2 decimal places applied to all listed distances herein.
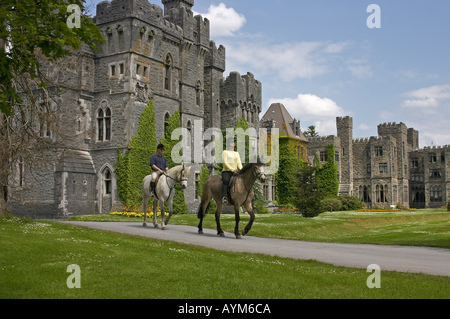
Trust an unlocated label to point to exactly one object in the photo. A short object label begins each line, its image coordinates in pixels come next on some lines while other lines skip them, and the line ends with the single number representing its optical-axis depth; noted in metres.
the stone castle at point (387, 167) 77.31
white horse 17.28
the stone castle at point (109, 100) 32.28
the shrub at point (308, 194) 29.19
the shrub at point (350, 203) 52.38
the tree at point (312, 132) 101.62
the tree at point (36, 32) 7.27
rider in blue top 17.75
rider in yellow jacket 15.87
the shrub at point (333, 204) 47.50
